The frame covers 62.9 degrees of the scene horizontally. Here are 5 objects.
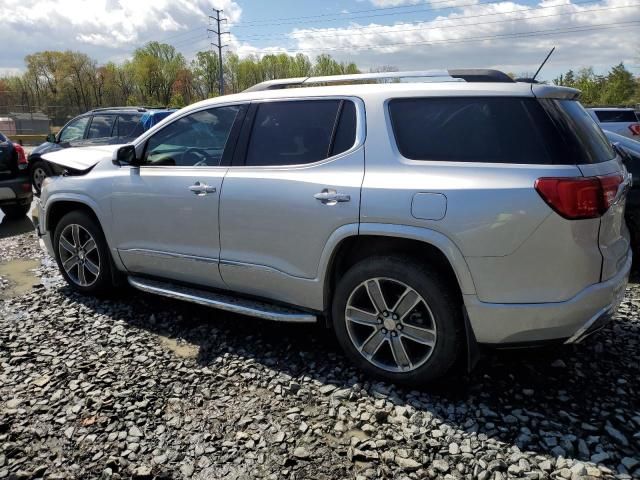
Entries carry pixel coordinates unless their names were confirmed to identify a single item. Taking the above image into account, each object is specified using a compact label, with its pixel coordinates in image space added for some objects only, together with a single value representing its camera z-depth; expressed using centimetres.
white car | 1520
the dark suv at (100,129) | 1037
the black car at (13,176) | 819
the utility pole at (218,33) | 6894
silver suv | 271
